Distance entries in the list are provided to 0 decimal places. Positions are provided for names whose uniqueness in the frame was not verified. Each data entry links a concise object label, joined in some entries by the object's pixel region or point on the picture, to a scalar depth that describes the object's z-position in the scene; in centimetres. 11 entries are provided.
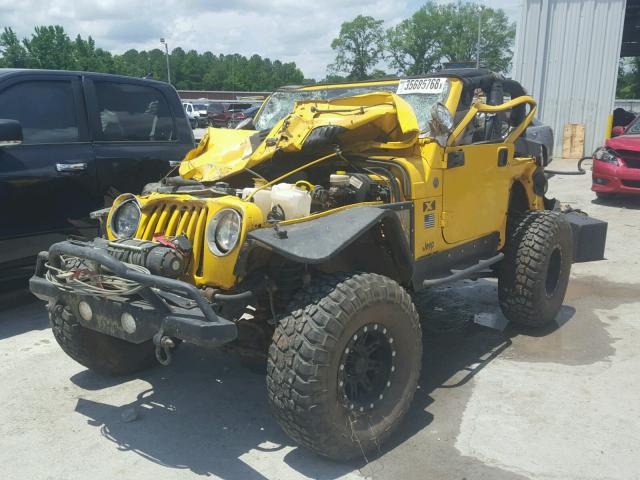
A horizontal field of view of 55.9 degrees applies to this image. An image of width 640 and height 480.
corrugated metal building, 1590
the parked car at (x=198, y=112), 3279
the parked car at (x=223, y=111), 3253
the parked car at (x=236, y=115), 3066
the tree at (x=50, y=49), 5591
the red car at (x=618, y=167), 993
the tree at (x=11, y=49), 5483
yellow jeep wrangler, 280
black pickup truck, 475
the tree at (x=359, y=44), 7500
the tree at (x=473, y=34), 7256
